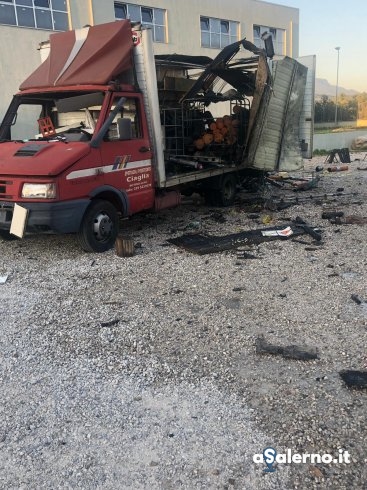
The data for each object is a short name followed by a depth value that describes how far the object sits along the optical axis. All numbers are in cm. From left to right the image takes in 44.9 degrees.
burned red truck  586
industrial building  1598
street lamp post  4016
